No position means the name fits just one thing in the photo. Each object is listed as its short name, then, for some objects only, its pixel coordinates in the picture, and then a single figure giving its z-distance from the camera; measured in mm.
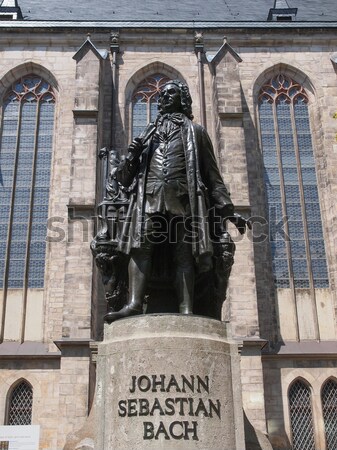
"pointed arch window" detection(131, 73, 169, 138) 18594
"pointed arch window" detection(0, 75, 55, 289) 16531
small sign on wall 11203
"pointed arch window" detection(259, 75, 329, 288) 16938
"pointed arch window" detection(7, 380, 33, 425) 14805
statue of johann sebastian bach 4496
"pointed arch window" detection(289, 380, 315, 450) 14852
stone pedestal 3697
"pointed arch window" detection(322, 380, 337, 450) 14962
